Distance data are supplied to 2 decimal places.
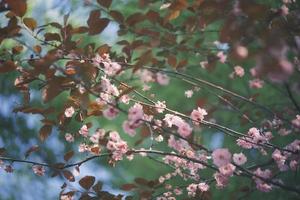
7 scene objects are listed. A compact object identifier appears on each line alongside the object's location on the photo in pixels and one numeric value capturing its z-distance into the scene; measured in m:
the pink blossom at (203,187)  1.68
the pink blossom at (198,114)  1.58
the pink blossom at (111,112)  1.27
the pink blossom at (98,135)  1.43
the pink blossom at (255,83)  2.19
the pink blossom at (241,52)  0.92
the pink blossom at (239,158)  1.61
